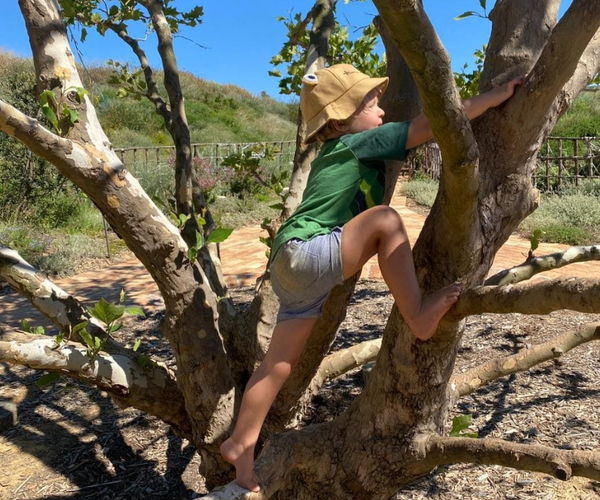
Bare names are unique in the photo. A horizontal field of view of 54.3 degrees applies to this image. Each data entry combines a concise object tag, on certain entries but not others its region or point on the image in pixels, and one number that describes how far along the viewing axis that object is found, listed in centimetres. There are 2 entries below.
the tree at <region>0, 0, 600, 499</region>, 138
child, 172
